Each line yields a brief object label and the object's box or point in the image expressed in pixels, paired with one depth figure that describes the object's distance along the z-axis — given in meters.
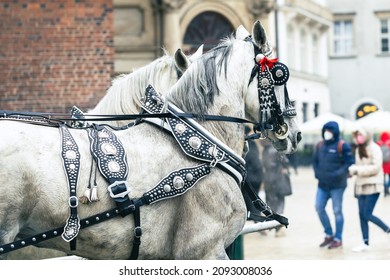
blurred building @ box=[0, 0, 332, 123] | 12.18
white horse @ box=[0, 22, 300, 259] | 4.85
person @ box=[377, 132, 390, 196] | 23.27
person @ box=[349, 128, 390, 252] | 13.48
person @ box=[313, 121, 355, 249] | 13.91
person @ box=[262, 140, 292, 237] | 16.58
